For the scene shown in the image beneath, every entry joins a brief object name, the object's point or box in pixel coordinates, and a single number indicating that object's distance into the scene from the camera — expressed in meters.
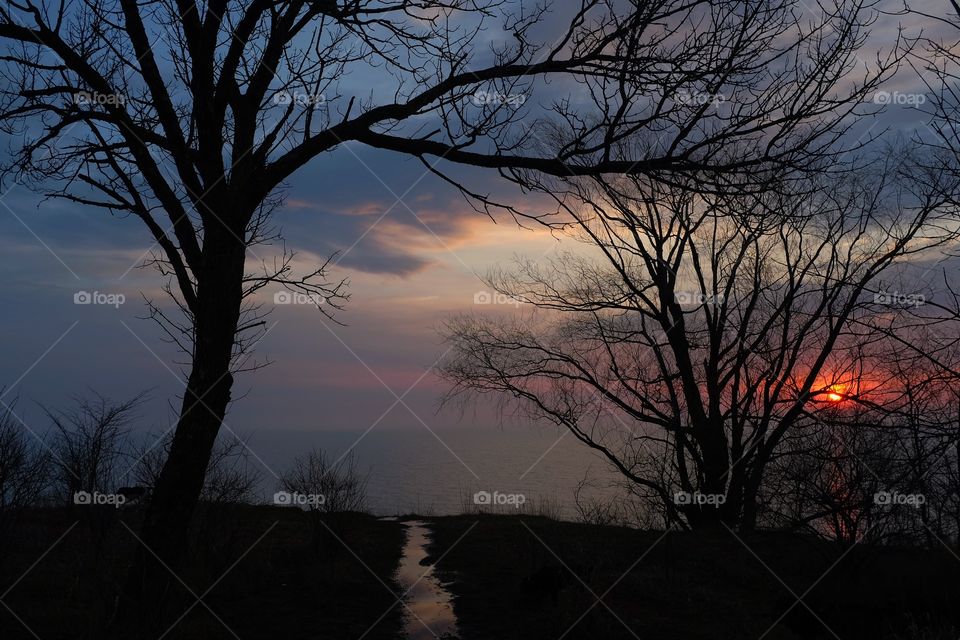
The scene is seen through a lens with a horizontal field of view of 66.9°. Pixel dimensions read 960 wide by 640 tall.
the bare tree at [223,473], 11.59
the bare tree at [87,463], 11.80
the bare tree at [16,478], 8.78
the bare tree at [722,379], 17.91
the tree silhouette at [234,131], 5.72
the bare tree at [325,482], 14.61
